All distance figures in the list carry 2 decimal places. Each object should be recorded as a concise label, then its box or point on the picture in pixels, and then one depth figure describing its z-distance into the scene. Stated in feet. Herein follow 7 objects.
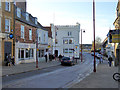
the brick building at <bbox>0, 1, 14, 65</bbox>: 66.41
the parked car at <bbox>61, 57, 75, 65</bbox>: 86.54
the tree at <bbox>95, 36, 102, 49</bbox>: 362.94
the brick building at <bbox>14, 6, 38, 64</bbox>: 78.63
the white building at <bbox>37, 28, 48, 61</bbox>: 106.11
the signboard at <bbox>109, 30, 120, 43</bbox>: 39.14
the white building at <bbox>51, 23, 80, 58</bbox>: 170.40
